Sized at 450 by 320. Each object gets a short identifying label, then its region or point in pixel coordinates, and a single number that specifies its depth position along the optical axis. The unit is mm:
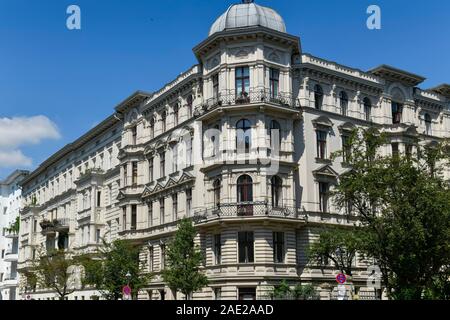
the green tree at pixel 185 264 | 38500
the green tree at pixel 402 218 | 29969
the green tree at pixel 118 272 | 44062
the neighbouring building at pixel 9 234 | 94875
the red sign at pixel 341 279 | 27948
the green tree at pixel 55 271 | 57938
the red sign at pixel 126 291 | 35462
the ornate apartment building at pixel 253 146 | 40406
